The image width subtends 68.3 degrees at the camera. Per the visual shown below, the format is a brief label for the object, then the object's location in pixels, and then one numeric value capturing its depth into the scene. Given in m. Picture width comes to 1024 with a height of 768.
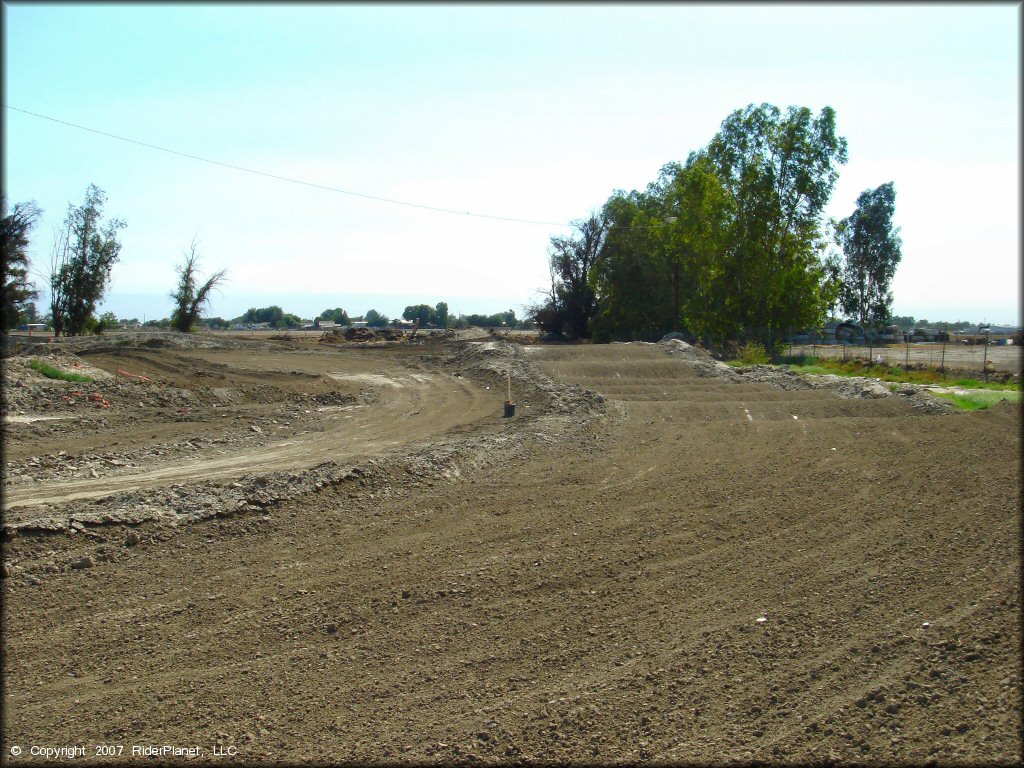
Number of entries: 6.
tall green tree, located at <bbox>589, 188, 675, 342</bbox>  56.91
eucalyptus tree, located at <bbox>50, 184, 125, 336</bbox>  47.23
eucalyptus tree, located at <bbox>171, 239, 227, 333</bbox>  52.16
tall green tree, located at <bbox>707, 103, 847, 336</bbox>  41.09
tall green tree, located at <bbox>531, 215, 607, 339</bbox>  61.56
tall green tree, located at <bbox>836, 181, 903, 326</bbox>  54.81
